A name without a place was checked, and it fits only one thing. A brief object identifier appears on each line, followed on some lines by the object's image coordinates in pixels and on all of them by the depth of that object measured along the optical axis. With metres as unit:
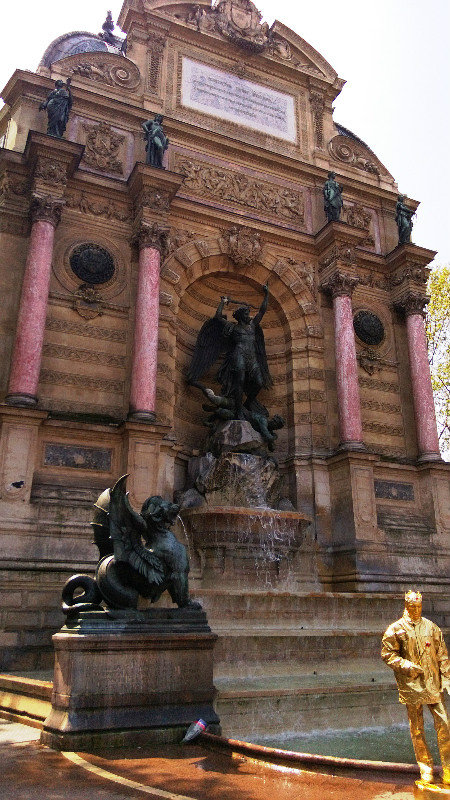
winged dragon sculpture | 6.38
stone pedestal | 5.43
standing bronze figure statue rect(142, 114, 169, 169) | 15.37
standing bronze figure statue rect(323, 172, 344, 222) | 17.58
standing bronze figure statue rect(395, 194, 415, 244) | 18.56
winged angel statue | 15.26
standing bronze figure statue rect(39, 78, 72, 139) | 14.38
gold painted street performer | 3.91
